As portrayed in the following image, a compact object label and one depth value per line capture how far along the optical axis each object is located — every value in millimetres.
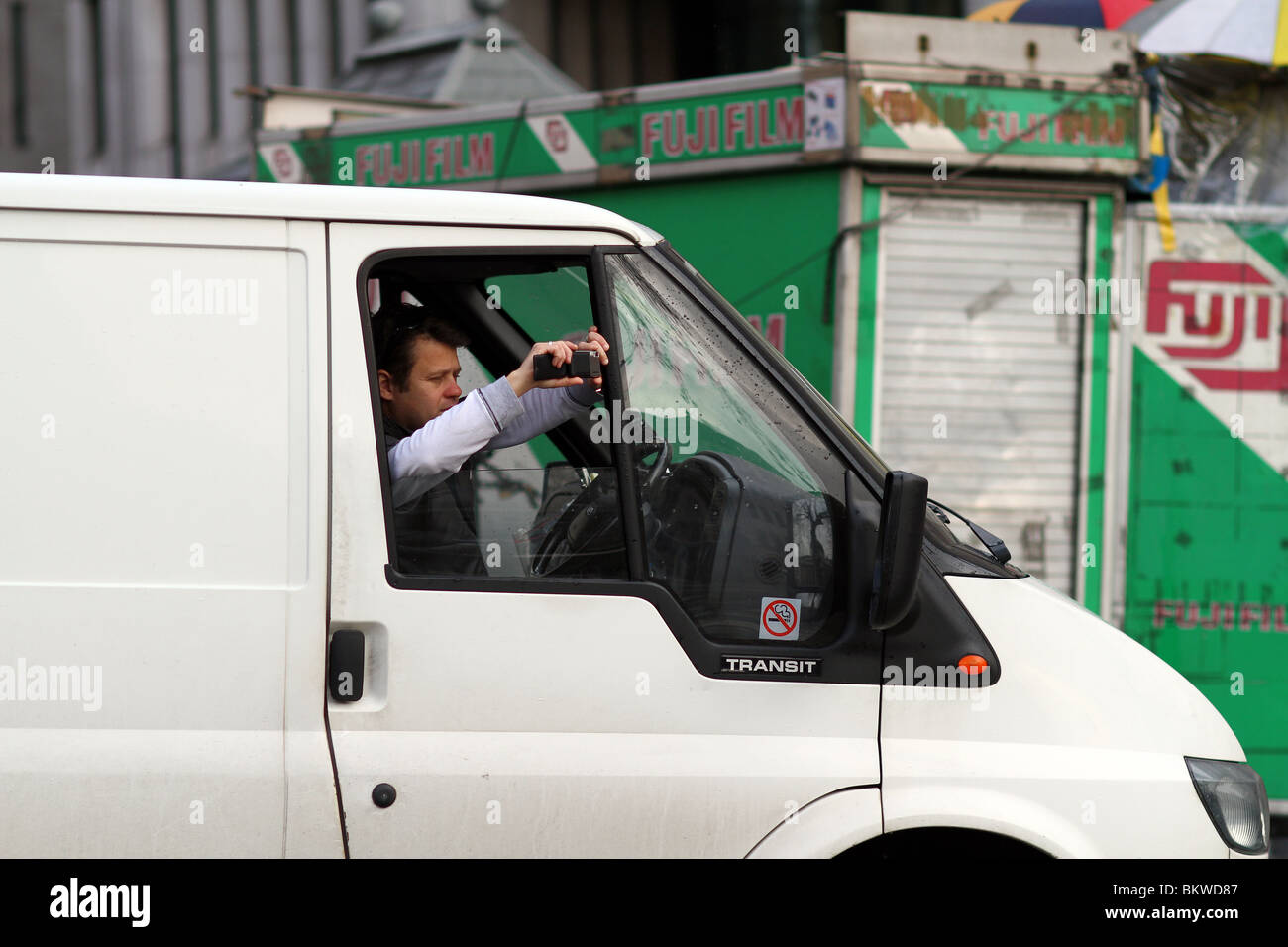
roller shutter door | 12977
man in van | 5449
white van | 5168
